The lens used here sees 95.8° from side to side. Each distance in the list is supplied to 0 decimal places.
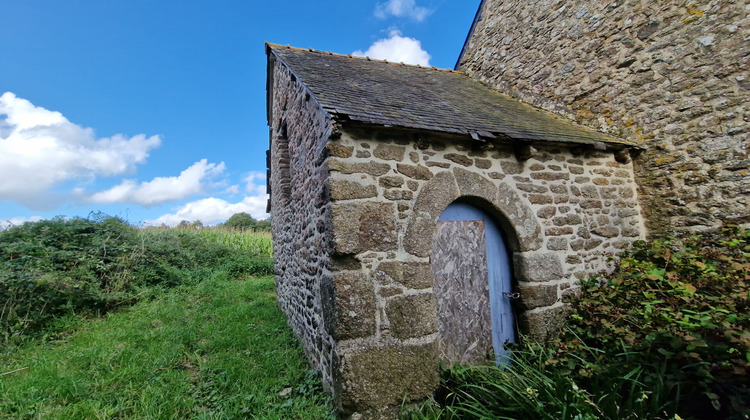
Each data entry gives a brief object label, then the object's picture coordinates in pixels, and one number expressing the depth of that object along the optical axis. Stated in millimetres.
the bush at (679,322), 2570
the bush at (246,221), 33300
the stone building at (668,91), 4258
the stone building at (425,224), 3168
